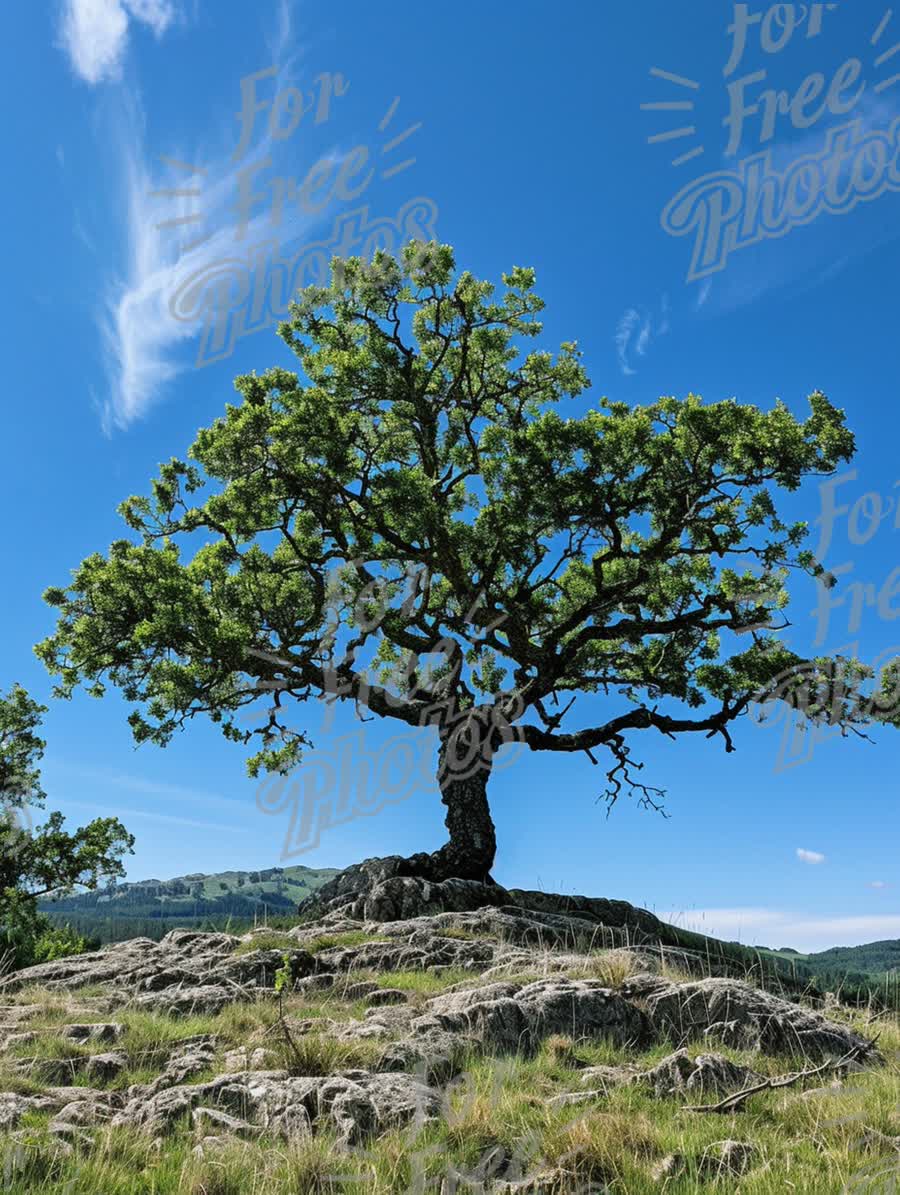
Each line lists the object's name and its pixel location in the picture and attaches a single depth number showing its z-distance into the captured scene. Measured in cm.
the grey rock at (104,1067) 859
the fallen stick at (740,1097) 695
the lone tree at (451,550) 2039
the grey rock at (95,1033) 973
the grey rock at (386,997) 1084
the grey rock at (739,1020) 947
